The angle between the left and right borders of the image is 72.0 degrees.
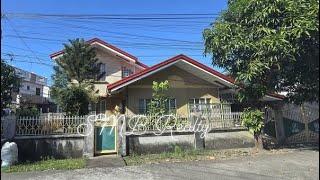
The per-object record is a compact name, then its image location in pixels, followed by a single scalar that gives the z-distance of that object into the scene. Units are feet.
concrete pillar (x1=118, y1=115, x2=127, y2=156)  25.53
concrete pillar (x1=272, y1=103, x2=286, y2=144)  30.31
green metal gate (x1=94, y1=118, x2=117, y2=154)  25.78
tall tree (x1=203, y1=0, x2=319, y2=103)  21.64
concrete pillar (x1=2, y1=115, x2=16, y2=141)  23.83
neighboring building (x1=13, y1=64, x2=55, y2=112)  71.65
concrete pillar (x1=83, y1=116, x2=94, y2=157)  25.01
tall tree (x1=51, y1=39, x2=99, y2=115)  39.11
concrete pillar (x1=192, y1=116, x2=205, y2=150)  27.00
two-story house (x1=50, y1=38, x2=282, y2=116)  31.99
